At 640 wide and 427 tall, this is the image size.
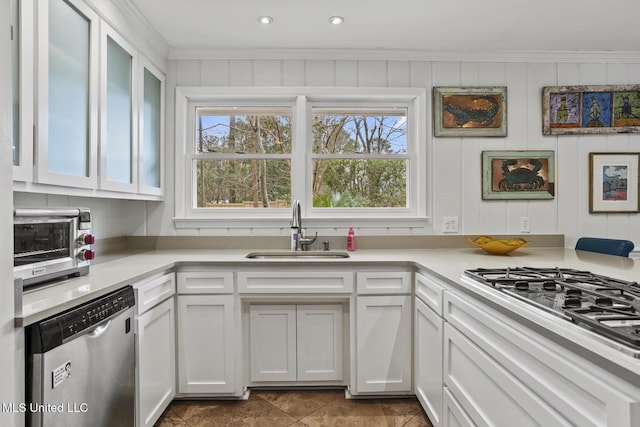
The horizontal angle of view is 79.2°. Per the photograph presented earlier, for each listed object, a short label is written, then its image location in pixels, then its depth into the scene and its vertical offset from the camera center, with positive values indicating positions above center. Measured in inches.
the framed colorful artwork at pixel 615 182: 108.1 +9.4
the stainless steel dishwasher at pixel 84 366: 43.2 -19.4
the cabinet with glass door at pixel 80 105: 53.8 +19.6
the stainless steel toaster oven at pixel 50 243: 51.4 -3.9
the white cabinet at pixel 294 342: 90.3 -29.4
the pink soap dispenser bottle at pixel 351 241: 105.0 -6.8
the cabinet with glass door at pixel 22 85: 51.9 +18.0
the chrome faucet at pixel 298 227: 103.2 -2.9
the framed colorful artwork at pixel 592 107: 108.0 +30.4
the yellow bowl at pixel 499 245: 92.9 -7.2
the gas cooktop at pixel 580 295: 33.6 -9.4
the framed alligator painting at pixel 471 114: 108.6 +28.6
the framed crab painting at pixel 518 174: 108.5 +11.6
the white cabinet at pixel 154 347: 69.1 -25.6
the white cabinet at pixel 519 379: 30.1 -16.3
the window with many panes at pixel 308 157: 111.2 +17.0
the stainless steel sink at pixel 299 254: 99.9 -10.0
